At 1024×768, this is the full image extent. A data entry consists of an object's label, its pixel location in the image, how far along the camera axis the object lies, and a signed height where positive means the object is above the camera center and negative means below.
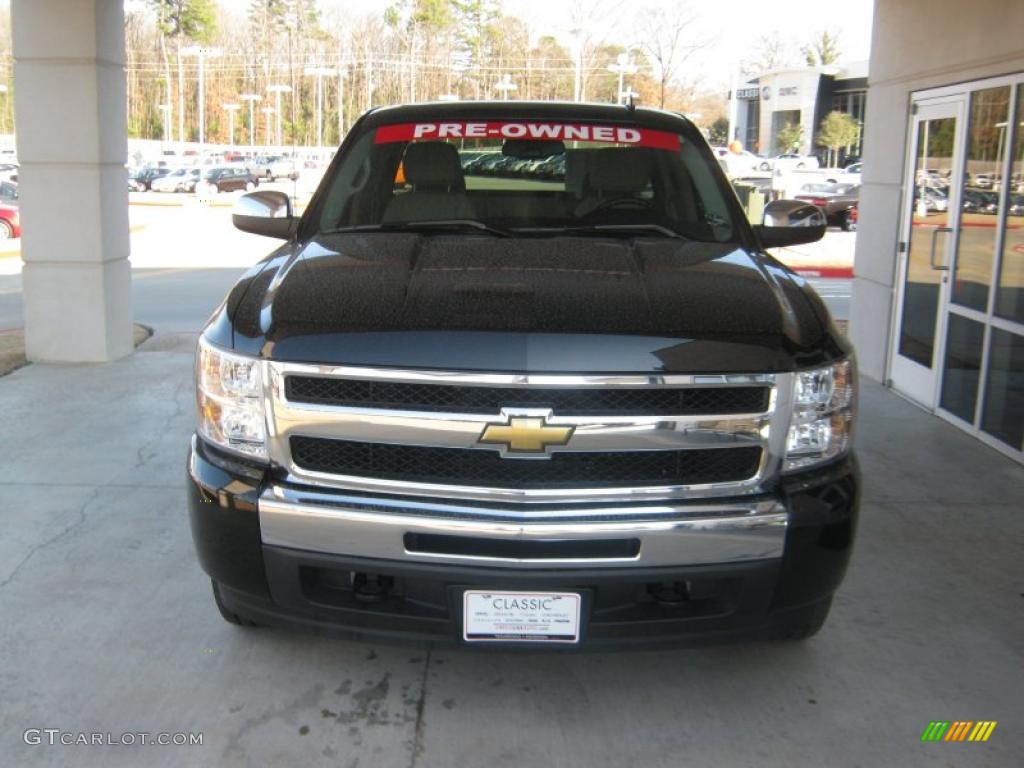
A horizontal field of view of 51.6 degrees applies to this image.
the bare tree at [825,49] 94.12 +12.65
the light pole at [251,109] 72.26 +4.40
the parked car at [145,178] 44.81 -0.35
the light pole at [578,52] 50.86 +6.46
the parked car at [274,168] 49.97 +0.28
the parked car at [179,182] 44.44 -0.45
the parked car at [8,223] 21.14 -1.13
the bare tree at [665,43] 48.97 +6.57
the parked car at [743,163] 47.00 +1.20
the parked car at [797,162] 45.29 +1.26
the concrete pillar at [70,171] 8.05 -0.02
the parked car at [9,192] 22.70 -0.56
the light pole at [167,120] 75.41 +3.62
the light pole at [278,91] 65.94 +5.22
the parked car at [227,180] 43.94 -0.29
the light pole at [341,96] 70.25 +5.40
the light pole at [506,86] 58.09 +5.43
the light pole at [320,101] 70.06 +4.90
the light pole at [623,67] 44.16 +4.97
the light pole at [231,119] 76.69 +3.93
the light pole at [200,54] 60.50 +6.73
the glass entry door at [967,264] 6.27 -0.44
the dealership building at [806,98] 71.25 +6.27
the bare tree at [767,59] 79.44 +9.68
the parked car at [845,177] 31.45 +0.47
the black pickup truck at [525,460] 2.78 -0.75
